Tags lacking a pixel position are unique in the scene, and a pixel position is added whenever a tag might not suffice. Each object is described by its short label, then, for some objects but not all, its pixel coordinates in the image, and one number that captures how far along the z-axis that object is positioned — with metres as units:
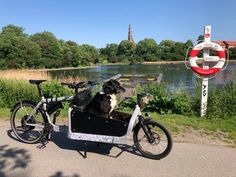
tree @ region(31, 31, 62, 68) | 52.72
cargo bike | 2.59
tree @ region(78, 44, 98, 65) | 64.00
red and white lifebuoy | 3.96
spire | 110.87
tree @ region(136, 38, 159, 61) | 78.91
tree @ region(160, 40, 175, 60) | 77.10
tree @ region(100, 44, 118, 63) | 84.97
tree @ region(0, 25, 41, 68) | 40.89
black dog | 2.57
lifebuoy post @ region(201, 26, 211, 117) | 4.04
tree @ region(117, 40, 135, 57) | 84.33
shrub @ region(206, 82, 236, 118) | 4.06
